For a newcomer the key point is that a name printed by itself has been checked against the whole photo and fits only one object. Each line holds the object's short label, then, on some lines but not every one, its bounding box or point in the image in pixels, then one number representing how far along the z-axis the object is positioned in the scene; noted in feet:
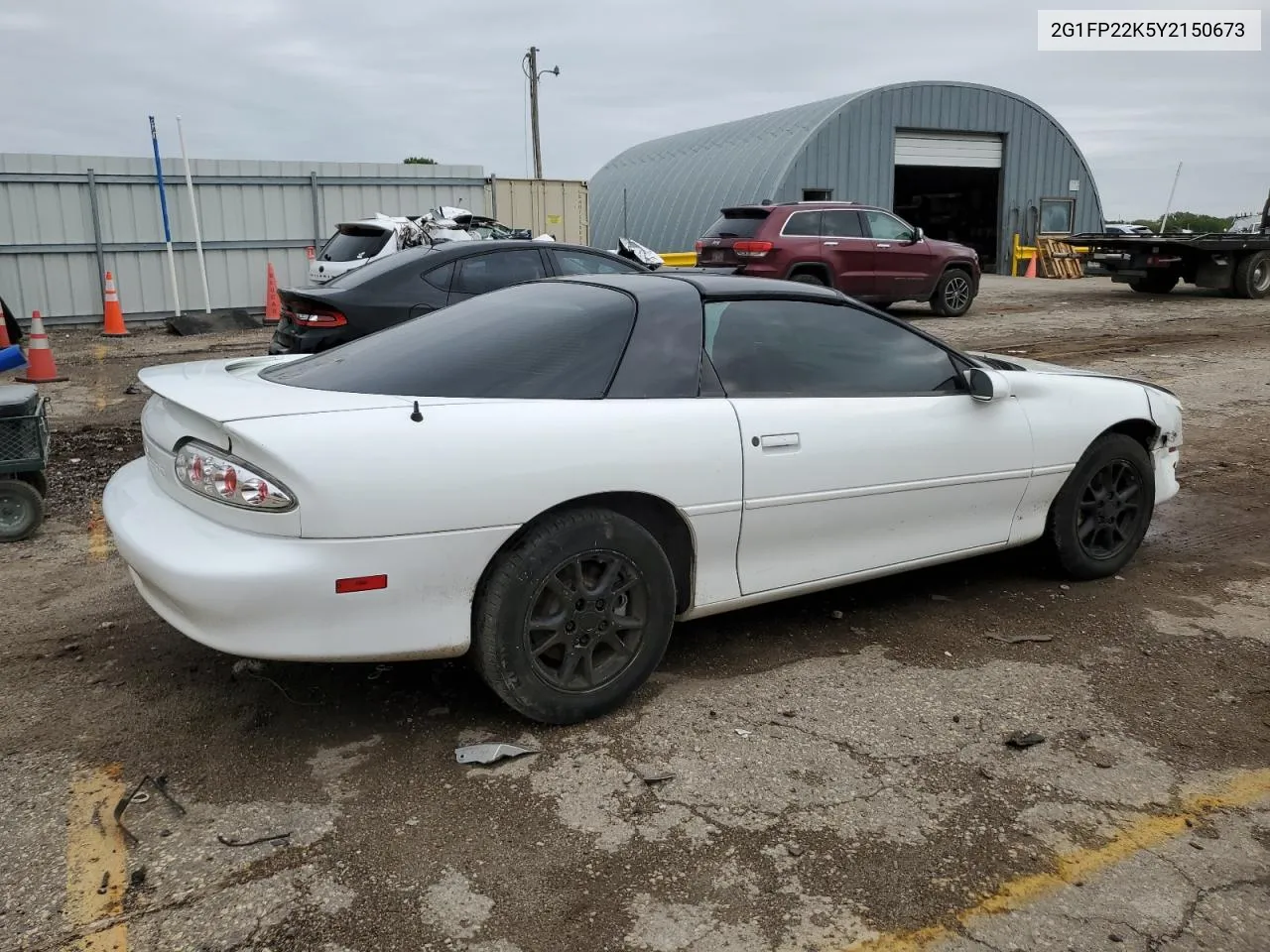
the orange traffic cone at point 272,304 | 56.59
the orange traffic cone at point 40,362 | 34.73
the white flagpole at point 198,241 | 55.47
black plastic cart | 17.75
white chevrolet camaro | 9.99
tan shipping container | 68.08
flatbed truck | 59.82
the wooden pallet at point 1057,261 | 93.56
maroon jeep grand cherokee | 48.91
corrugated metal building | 90.27
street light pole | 127.24
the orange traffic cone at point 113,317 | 51.67
